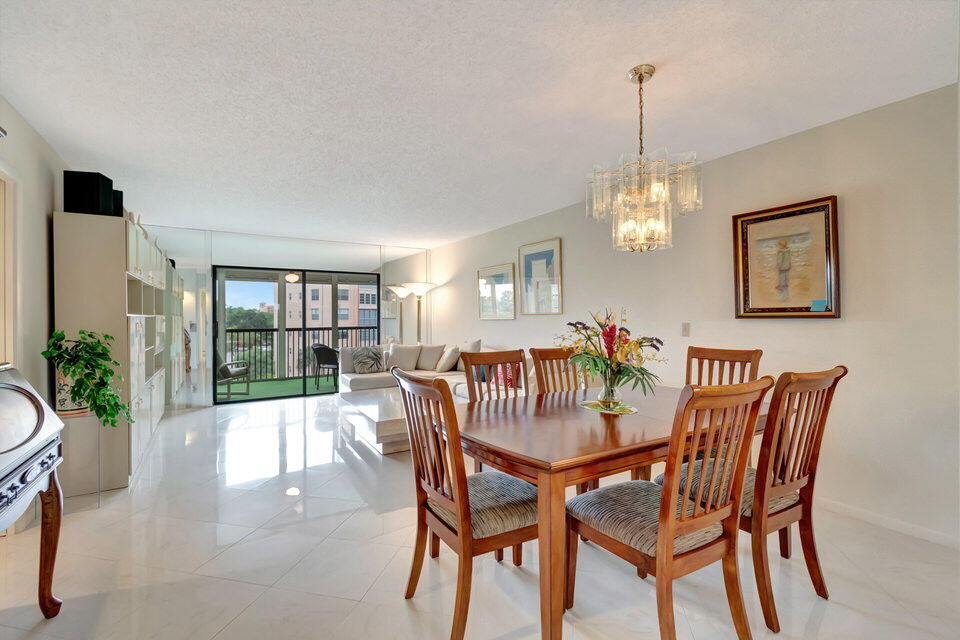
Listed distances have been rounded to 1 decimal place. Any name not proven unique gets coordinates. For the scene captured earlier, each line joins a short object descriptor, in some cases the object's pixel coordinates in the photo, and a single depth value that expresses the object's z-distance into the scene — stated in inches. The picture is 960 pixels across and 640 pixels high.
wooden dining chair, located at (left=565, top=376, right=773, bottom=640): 53.9
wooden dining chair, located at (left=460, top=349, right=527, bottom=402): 99.2
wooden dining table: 55.4
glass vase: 83.7
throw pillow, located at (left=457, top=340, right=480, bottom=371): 225.3
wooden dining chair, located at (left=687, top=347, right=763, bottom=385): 95.6
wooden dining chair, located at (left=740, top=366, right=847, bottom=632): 62.7
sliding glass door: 239.6
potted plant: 102.5
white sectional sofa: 222.1
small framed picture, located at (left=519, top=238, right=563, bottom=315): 188.5
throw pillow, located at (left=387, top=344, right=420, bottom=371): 241.1
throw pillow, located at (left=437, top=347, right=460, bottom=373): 235.9
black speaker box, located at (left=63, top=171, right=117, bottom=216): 118.9
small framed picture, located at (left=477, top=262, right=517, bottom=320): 216.5
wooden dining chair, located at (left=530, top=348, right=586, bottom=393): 109.3
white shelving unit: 114.3
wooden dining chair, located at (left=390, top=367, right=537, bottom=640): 60.5
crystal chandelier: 88.9
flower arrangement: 81.0
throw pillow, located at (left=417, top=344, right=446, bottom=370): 243.3
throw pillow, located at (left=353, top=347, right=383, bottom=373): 236.6
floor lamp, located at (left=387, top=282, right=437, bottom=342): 278.2
